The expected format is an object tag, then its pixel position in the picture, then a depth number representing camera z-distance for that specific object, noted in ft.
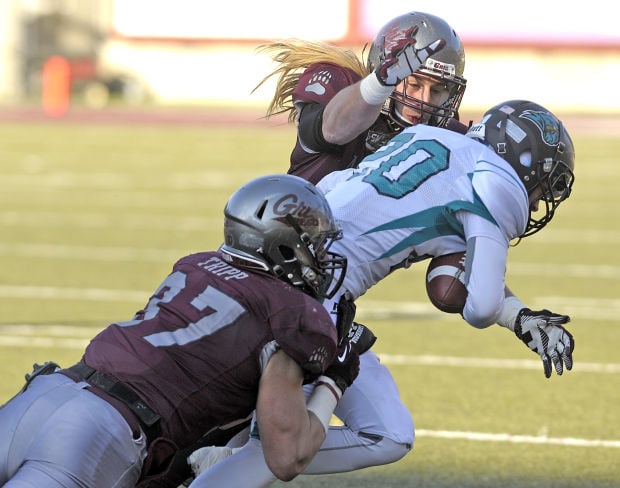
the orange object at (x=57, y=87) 199.72
